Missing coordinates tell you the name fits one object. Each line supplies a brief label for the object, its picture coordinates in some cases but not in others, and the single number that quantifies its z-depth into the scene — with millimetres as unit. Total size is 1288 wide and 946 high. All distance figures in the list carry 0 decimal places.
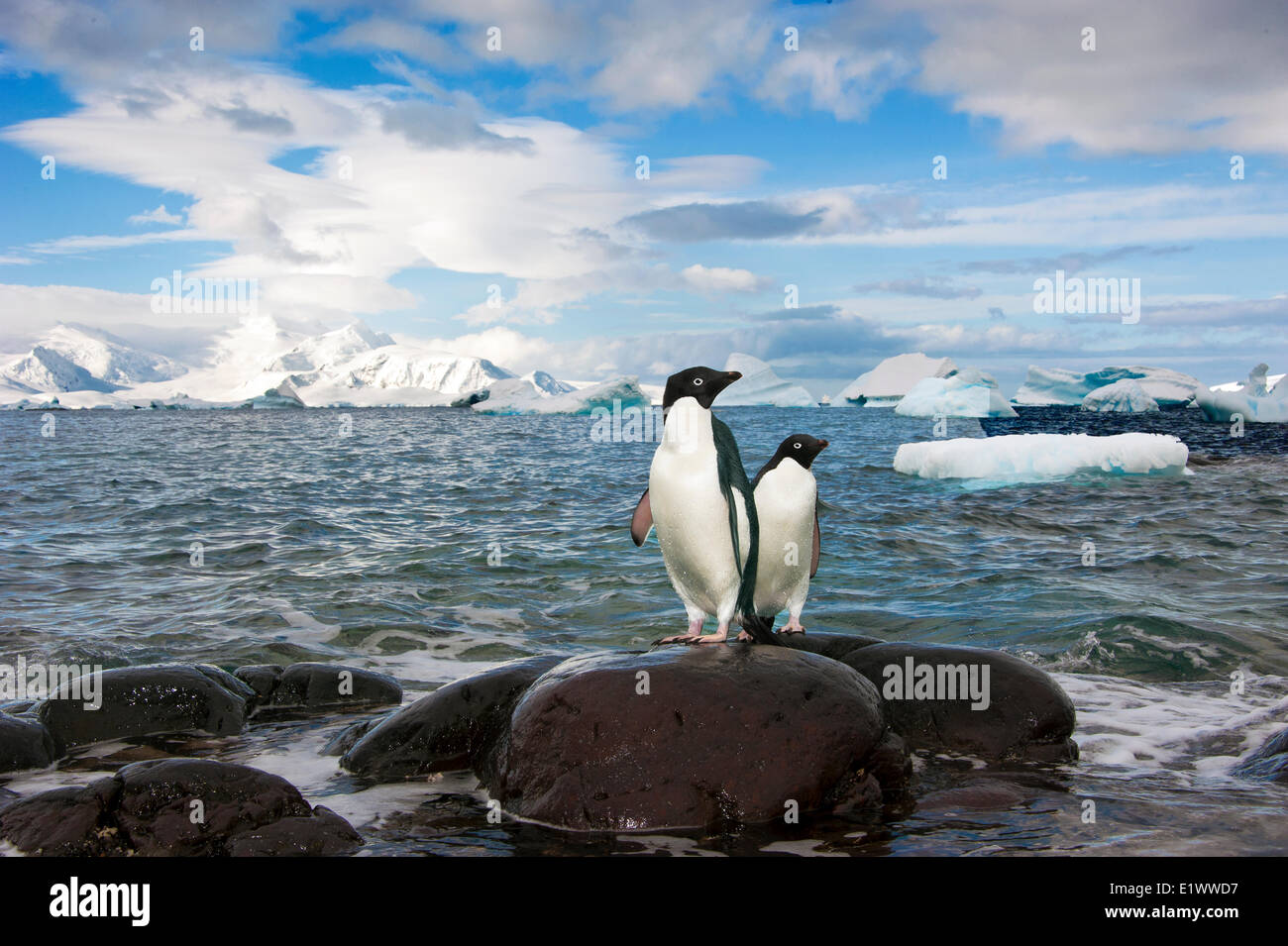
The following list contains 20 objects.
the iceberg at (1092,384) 59719
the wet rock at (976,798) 4305
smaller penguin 5695
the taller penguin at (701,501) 5008
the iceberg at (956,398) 51281
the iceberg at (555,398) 67625
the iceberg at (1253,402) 39031
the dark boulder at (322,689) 6320
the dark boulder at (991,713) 5164
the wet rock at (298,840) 3766
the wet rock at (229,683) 6156
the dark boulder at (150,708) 5516
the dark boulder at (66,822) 3764
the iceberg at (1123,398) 57062
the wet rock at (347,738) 5352
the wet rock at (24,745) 4957
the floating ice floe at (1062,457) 19984
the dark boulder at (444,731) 4996
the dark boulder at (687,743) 4164
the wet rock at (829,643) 5867
